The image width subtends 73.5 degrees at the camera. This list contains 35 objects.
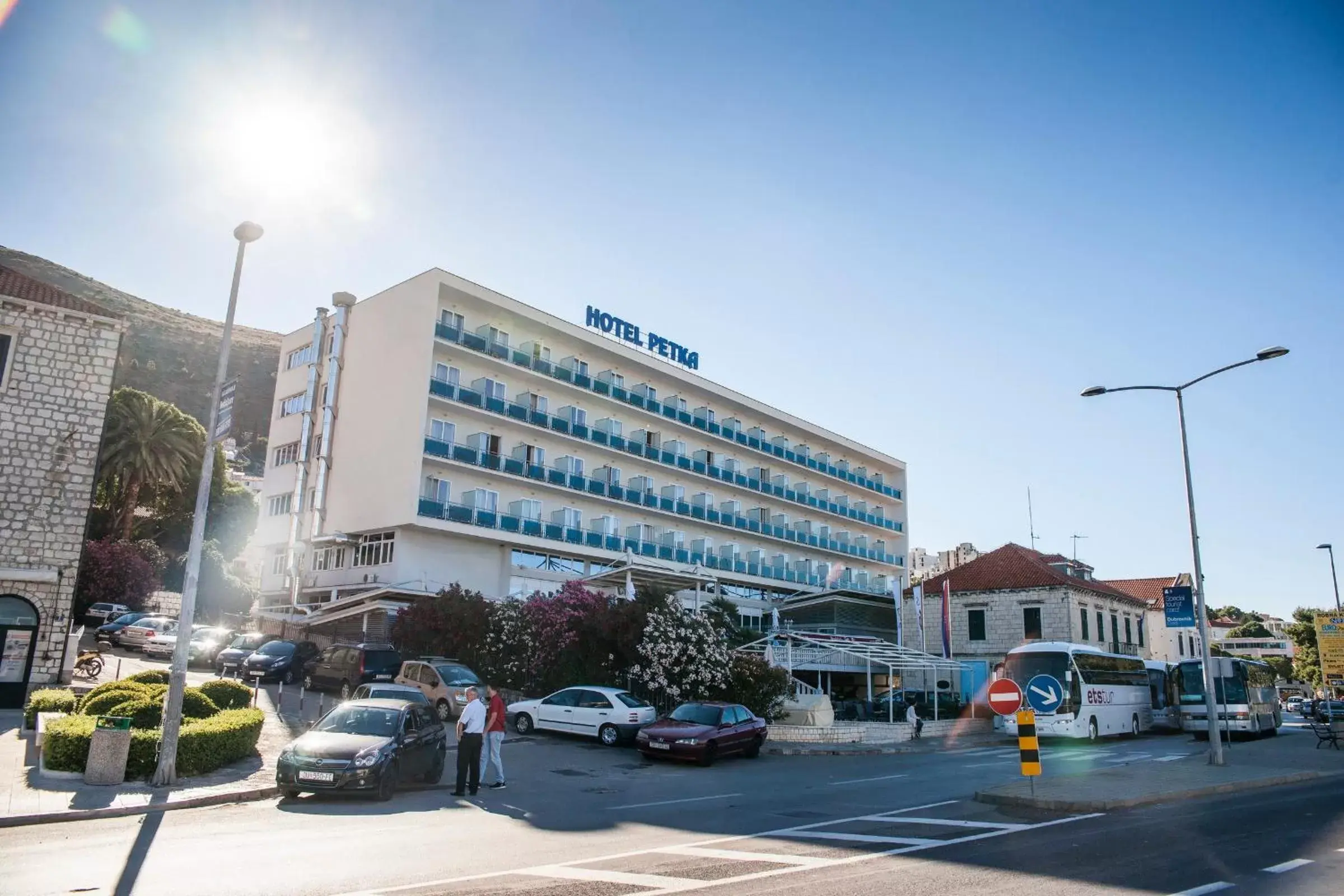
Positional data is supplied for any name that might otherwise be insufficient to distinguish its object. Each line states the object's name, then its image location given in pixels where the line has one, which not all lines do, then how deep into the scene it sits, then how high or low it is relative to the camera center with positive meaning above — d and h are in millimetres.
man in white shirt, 15516 -1446
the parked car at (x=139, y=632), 36500 +735
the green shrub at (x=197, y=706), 17797 -1044
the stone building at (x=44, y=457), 23828 +5139
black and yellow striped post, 14463 -1214
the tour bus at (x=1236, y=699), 36188 -875
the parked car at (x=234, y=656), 32344 -110
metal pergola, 34688 +615
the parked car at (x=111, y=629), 37688 +870
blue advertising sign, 22906 +1747
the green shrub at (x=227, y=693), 20469 -906
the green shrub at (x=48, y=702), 18453 -1079
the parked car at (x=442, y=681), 26234 -667
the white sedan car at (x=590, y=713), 24672 -1424
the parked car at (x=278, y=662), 30500 -261
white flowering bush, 28156 +89
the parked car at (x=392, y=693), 20141 -787
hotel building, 43938 +10764
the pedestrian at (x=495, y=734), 16516 -1344
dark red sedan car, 22266 -1717
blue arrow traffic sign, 14586 -343
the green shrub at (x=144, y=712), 16109 -1079
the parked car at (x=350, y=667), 27953 -342
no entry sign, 14055 -395
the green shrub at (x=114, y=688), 17672 -730
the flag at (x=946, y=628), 40906 +1900
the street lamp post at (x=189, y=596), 14297 +923
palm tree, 51250 +11457
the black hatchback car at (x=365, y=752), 13820 -1490
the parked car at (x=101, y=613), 45844 +1831
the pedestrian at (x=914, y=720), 32656 -1775
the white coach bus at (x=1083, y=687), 32438 -477
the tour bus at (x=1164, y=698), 40281 -983
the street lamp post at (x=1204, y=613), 20688 +1535
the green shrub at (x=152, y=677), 20084 -571
